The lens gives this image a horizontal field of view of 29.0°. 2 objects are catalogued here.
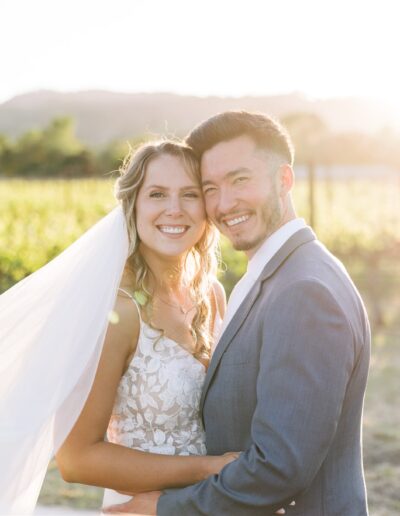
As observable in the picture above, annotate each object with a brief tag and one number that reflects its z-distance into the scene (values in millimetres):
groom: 2404
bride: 2762
